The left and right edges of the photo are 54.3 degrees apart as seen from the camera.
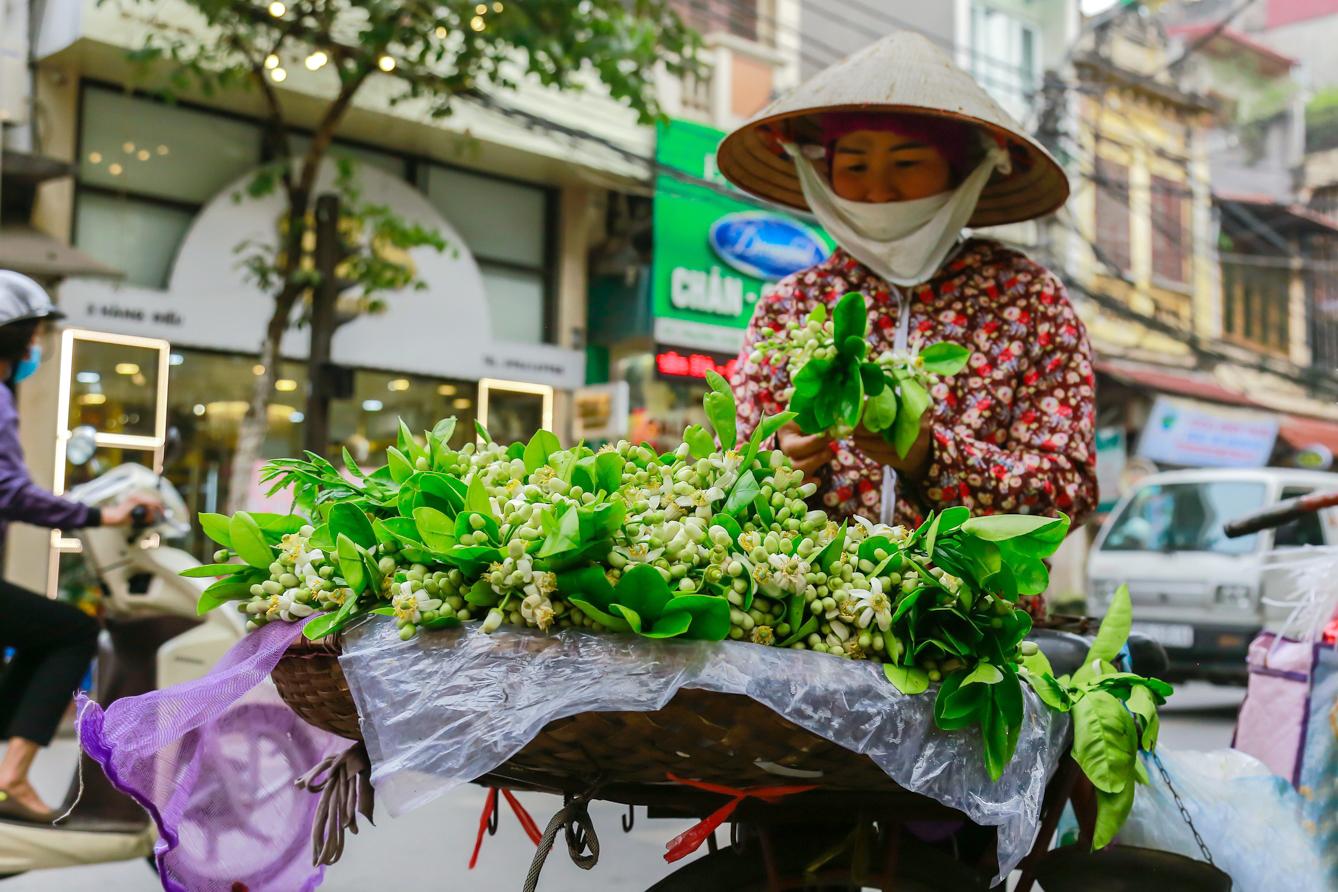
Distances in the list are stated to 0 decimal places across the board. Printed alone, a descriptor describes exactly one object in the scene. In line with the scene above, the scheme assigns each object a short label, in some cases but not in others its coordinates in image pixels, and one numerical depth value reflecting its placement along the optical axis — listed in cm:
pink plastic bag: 244
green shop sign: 1130
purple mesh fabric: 147
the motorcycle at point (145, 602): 394
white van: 821
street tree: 763
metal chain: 188
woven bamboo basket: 131
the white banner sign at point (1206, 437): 1554
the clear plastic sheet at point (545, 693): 128
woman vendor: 207
